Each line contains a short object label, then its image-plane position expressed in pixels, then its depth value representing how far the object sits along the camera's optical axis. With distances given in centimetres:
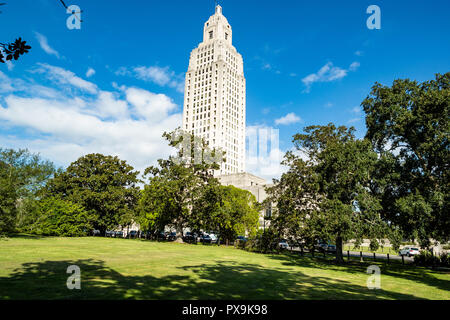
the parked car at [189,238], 5202
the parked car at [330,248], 4323
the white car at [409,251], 3966
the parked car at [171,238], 5064
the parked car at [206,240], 5109
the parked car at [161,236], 5528
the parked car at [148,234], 5448
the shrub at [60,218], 4125
